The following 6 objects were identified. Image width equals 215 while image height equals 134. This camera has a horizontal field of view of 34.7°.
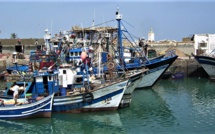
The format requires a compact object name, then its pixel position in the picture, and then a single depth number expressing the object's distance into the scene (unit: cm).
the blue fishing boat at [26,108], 1853
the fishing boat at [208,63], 3738
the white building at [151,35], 6142
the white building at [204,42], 5241
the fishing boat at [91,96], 1972
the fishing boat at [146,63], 2859
